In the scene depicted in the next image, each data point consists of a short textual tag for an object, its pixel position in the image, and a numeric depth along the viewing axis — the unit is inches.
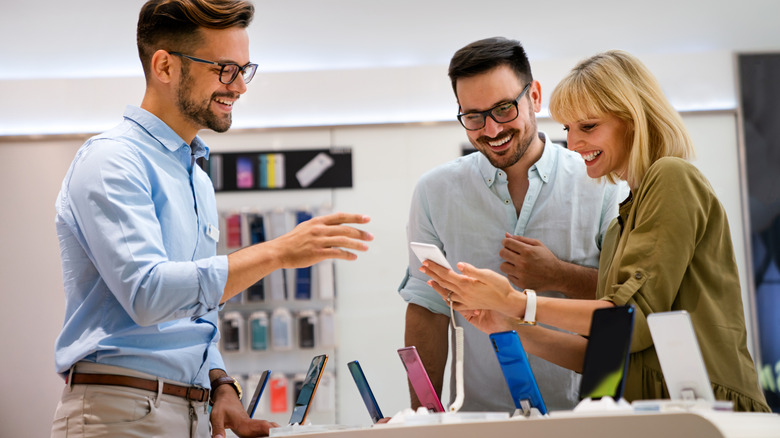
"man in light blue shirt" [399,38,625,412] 98.6
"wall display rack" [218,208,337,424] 198.7
